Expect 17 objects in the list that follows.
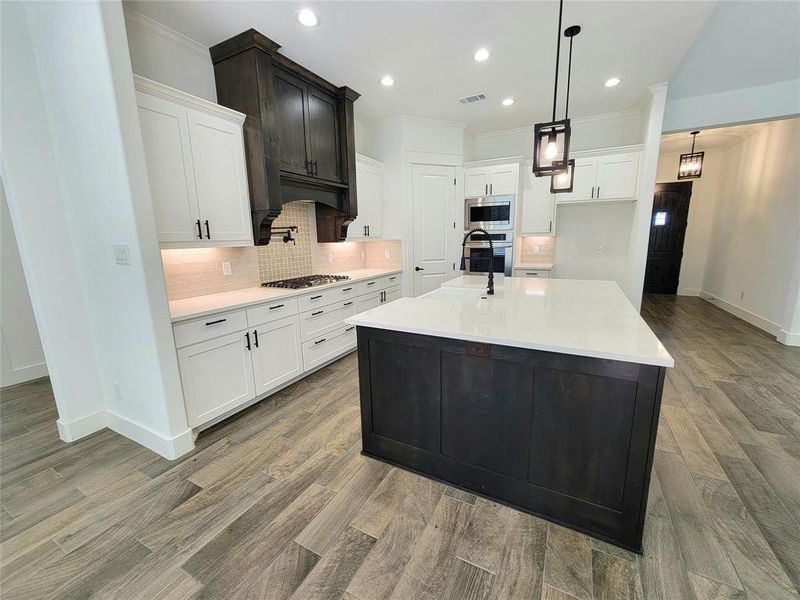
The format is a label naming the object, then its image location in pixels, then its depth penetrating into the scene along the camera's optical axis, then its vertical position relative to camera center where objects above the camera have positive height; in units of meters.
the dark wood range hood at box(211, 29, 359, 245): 2.72 +1.08
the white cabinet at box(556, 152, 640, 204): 4.28 +0.77
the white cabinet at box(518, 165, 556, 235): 4.78 +0.44
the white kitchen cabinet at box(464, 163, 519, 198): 4.72 +0.83
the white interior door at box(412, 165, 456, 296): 4.69 +0.21
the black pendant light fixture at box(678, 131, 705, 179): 5.15 +1.07
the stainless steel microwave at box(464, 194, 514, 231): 4.75 +0.36
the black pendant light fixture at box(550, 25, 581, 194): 2.60 +0.46
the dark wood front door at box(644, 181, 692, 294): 7.01 -0.03
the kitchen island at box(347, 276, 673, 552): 1.44 -0.81
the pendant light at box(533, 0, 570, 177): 2.09 +0.56
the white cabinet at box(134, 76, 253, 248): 2.18 +0.55
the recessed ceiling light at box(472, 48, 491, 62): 2.92 +1.63
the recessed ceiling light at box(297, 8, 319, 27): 2.35 +1.61
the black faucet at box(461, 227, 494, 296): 2.53 -0.37
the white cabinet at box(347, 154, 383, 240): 4.23 +0.53
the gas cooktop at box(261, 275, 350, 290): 3.27 -0.42
